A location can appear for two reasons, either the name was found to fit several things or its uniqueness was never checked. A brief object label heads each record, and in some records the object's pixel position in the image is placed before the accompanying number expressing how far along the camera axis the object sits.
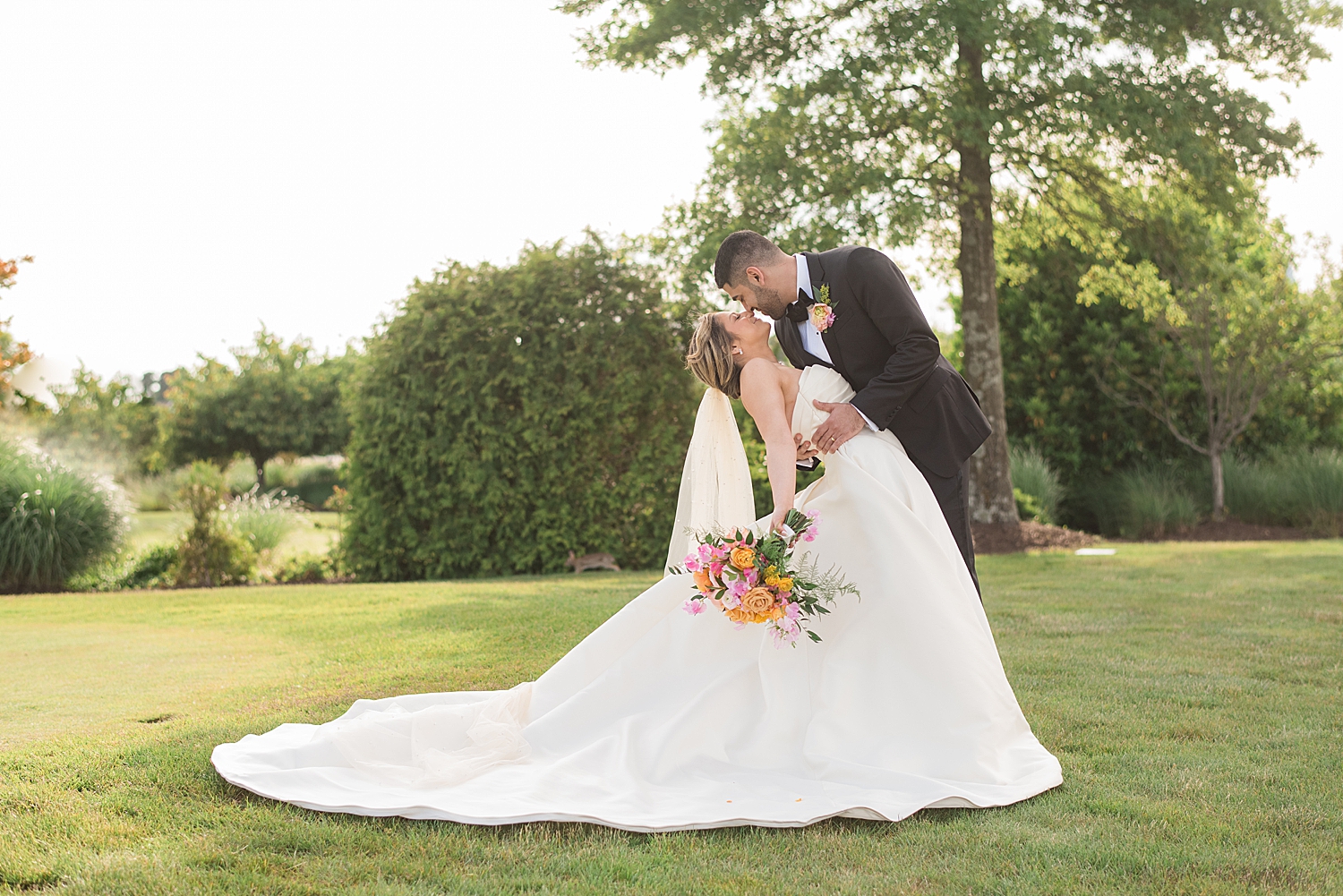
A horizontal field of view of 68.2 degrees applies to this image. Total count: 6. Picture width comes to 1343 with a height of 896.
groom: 3.85
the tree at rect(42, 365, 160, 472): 36.53
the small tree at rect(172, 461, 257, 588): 10.62
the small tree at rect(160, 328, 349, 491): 32.41
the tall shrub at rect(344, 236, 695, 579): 10.09
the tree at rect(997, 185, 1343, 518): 14.94
